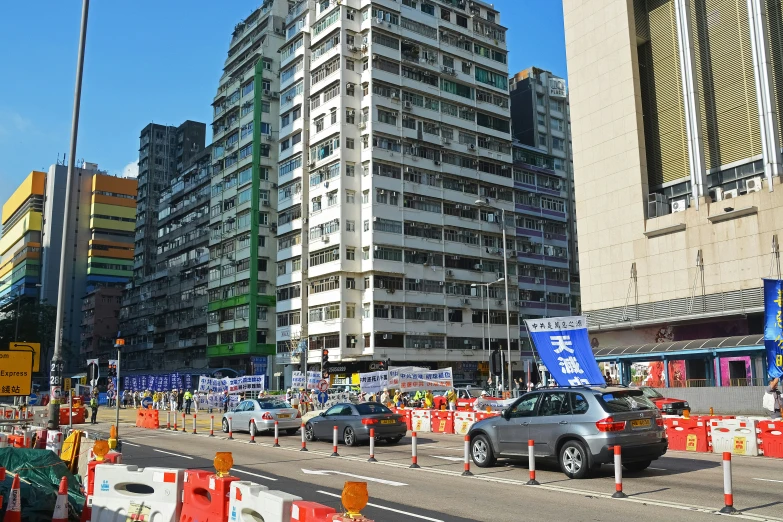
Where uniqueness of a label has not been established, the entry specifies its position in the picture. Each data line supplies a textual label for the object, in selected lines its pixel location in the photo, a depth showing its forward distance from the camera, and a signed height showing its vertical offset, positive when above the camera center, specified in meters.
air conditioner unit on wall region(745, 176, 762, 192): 40.05 +10.88
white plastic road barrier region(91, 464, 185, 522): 8.33 -1.24
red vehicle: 26.59 -0.79
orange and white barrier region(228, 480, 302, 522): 6.48 -1.08
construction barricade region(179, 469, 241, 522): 7.65 -1.18
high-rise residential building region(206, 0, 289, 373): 72.31 +18.62
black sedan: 21.08 -1.08
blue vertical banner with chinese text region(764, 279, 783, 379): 23.95 +1.91
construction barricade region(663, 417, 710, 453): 18.59 -1.31
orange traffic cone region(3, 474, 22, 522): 8.41 -1.34
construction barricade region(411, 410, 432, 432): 27.45 -1.32
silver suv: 12.77 -0.78
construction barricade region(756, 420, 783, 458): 16.86 -1.27
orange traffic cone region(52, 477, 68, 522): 8.55 -1.35
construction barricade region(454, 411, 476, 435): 25.39 -1.24
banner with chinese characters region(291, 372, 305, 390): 42.90 +0.40
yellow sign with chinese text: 16.26 +0.33
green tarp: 9.26 -1.26
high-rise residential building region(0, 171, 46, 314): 137.38 +28.49
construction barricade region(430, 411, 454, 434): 26.36 -1.33
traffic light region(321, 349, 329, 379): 37.59 +1.32
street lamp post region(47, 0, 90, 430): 18.31 +2.51
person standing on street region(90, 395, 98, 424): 36.41 -0.97
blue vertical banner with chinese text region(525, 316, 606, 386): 17.47 +0.81
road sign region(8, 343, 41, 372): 17.42 +0.95
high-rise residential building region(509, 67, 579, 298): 86.19 +31.79
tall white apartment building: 62.25 +17.85
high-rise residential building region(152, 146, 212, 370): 84.19 +14.59
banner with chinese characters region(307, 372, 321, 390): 44.31 +0.46
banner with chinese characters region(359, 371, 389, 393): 39.75 +0.23
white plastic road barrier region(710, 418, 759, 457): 17.48 -1.29
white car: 25.78 -1.04
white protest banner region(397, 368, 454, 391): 40.16 +0.33
